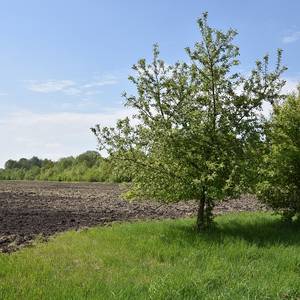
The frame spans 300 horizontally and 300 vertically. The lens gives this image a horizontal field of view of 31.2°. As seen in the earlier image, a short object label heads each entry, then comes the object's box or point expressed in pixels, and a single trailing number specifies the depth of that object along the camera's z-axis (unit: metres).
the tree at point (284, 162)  15.98
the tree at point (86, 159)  100.88
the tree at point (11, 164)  150.25
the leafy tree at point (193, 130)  14.66
